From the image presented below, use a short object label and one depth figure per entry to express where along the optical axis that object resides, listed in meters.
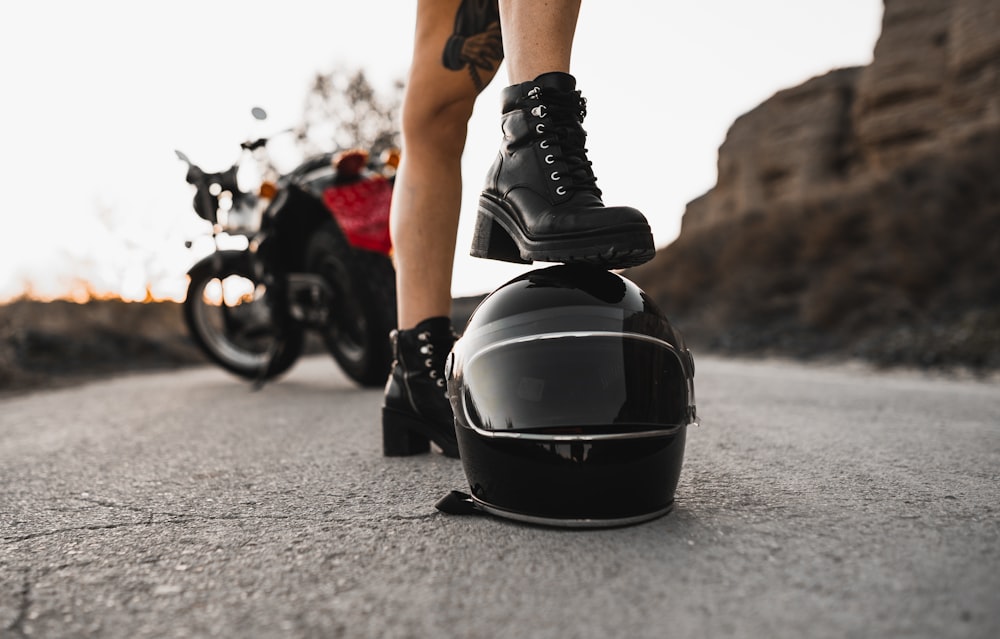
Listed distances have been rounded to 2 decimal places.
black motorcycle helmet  1.13
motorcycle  3.59
